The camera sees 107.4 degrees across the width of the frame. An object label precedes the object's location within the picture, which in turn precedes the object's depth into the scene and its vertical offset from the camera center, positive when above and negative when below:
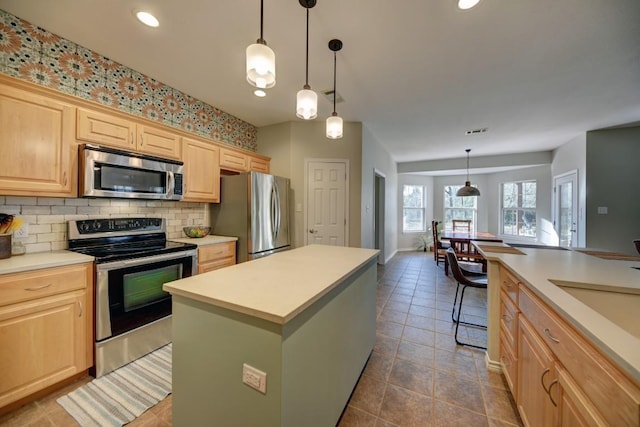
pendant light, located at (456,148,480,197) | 5.04 +0.49
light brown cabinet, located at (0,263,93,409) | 1.42 -0.78
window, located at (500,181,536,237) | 6.09 +0.15
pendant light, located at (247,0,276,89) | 1.17 +0.76
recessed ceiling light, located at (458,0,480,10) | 1.53 +1.39
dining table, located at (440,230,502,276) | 4.38 -0.48
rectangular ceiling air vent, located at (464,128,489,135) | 4.02 +1.46
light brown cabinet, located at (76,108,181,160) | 1.90 +0.70
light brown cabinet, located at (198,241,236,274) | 2.56 -0.51
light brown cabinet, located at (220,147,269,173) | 3.08 +0.72
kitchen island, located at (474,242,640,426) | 0.68 -0.48
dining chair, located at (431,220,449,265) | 5.06 -0.74
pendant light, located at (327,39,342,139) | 1.86 +0.70
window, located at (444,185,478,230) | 7.16 +0.21
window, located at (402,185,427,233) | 7.30 +0.17
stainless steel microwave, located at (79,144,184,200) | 1.88 +0.33
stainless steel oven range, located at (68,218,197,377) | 1.77 -0.59
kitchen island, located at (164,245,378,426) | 0.90 -0.59
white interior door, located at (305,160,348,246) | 3.72 +0.18
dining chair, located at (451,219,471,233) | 6.18 -0.34
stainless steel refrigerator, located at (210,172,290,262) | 2.96 -0.02
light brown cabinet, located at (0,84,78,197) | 1.56 +0.46
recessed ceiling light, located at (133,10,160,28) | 1.71 +1.44
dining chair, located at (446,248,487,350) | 2.25 -0.67
